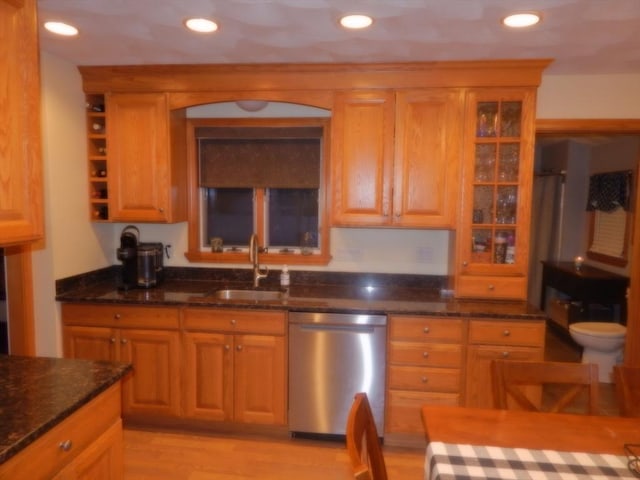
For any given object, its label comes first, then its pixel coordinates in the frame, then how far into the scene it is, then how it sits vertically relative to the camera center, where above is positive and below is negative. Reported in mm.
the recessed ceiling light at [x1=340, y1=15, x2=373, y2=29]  2049 +849
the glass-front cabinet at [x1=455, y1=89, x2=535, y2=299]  2717 +66
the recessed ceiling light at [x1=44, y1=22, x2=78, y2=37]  2197 +852
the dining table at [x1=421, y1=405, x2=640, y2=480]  1245 -740
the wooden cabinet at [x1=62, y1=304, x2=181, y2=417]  2771 -919
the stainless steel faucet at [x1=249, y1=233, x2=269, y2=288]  3156 -407
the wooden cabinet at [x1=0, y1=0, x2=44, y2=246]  1402 +237
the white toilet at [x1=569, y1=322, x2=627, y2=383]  3713 -1147
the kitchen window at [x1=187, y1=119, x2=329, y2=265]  3225 +87
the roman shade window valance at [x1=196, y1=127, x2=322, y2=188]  3213 +334
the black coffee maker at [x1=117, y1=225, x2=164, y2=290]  3020 -430
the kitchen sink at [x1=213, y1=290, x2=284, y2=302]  3071 -655
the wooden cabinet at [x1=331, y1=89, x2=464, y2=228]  2760 +290
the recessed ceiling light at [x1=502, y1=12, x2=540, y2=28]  1995 +846
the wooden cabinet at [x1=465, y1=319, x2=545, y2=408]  2561 -817
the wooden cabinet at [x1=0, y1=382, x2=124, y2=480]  1232 -776
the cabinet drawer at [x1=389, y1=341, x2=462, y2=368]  2615 -880
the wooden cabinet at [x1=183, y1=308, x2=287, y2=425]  2701 -1010
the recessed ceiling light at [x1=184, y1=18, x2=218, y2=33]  2119 +848
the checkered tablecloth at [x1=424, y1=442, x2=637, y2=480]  1226 -739
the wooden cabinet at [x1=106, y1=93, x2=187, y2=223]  2936 +280
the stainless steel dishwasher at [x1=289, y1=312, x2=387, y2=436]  2627 -970
